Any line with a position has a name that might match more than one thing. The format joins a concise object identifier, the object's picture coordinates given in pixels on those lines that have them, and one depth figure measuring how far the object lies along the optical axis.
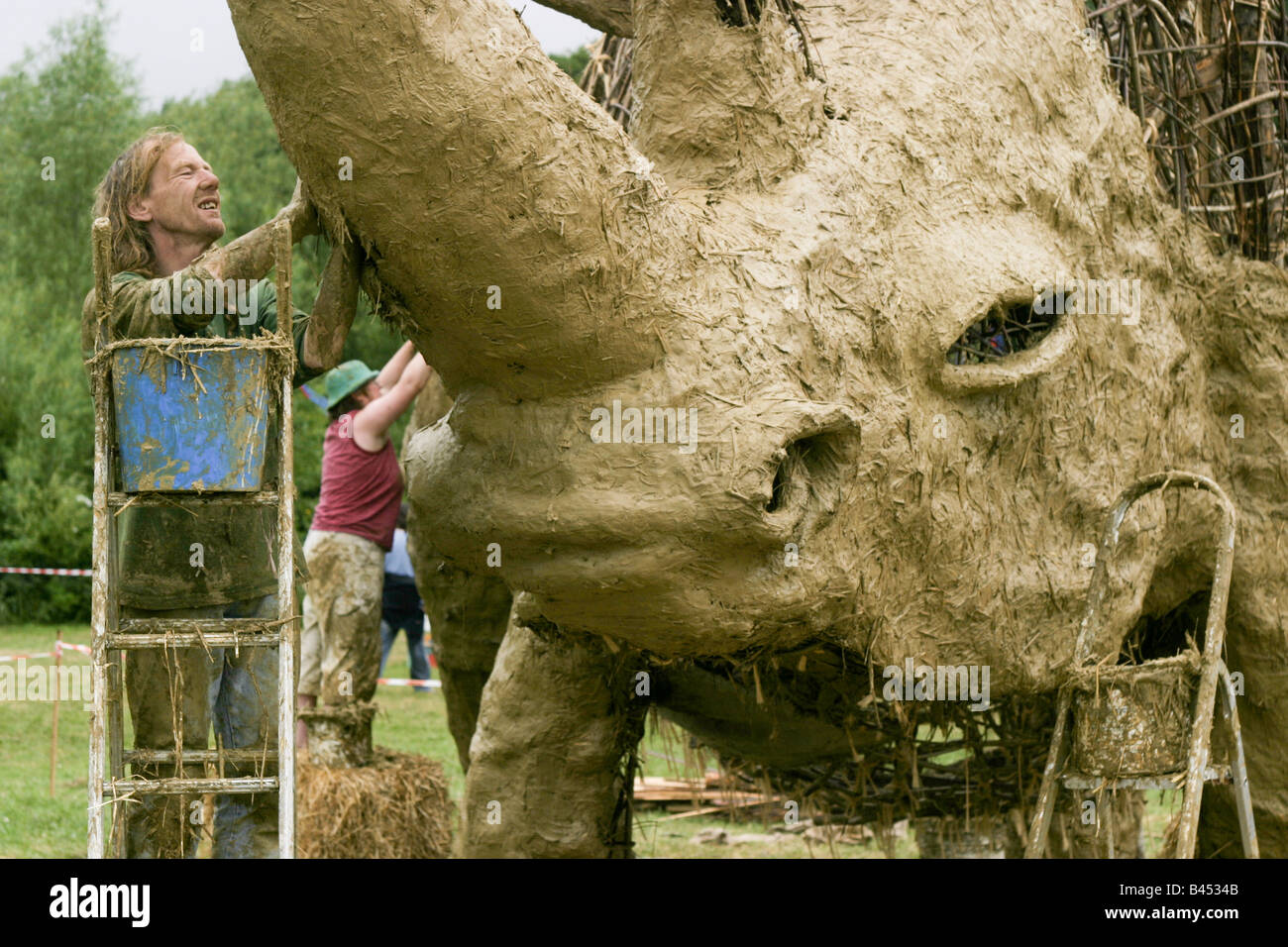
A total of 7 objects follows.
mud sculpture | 3.83
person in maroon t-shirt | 7.91
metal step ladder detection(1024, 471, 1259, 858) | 4.61
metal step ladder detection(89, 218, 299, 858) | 4.10
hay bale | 7.79
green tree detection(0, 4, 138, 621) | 20.72
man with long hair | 4.69
